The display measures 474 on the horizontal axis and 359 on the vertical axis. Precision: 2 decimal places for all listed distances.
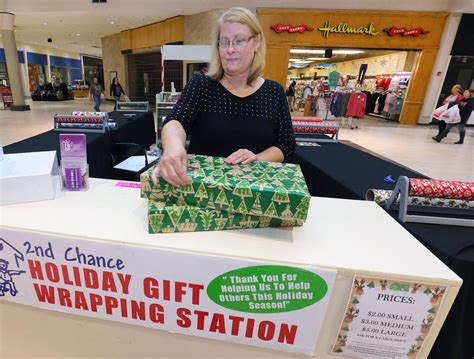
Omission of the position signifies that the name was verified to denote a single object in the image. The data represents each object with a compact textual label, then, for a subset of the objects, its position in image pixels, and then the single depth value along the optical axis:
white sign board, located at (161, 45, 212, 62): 5.45
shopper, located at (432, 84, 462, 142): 7.37
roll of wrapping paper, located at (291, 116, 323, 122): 3.87
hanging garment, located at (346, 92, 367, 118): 9.33
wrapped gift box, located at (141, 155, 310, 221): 0.69
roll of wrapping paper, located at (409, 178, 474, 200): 1.21
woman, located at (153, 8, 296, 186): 1.10
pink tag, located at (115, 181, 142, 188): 1.06
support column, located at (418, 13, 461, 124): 9.21
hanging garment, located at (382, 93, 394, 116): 11.25
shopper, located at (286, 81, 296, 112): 12.34
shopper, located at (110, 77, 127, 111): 10.87
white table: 0.69
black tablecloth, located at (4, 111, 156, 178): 2.58
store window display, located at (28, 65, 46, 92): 19.83
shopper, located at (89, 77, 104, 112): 11.58
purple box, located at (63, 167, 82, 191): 0.97
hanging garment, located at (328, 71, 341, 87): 10.21
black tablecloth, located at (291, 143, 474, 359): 1.03
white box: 0.85
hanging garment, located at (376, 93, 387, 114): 12.05
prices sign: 0.66
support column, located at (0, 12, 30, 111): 9.94
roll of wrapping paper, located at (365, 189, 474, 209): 1.24
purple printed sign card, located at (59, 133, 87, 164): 0.97
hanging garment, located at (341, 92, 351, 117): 9.46
